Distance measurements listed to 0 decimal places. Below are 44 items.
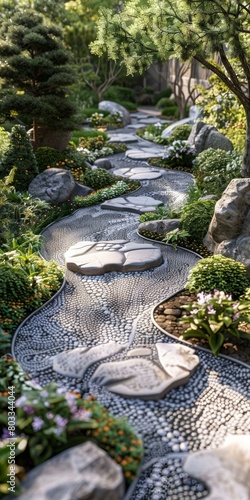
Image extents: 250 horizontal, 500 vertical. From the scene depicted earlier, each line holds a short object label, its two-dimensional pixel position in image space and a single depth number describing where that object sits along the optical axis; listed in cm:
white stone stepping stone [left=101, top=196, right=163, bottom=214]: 1147
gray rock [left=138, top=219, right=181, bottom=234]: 977
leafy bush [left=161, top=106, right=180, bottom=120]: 2644
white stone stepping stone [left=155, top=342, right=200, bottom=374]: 575
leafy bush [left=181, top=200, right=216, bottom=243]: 928
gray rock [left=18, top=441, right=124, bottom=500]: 354
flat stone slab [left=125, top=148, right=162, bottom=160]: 1664
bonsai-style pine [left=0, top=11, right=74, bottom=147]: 1329
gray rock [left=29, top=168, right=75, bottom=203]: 1187
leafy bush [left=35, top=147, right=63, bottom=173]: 1377
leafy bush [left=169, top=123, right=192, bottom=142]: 1794
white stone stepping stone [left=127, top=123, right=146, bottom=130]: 2288
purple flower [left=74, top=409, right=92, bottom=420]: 447
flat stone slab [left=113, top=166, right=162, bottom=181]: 1421
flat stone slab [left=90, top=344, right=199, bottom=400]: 531
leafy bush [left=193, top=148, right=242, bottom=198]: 1165
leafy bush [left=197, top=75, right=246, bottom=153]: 1571
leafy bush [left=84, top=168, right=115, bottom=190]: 1335
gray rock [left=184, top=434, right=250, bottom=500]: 405
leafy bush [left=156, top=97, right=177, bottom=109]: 2852
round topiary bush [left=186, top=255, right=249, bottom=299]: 719
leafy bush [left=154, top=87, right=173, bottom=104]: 3158
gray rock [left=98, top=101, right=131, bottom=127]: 2383
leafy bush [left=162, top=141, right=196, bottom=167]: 1514
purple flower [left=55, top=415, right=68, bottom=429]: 427
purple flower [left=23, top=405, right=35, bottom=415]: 441
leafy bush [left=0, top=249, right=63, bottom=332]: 681
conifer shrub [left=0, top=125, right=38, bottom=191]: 1237
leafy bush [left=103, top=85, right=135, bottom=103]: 2968
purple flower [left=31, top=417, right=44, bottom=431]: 424
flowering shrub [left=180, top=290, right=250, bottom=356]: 612
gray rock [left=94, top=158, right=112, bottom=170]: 1534
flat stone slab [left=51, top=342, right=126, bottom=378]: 568
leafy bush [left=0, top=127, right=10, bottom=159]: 1057
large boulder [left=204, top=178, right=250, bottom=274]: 813
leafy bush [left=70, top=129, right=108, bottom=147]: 1903
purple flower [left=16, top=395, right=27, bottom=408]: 443
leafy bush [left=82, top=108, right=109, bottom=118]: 2438
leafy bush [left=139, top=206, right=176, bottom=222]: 1043
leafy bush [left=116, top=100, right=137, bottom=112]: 2914
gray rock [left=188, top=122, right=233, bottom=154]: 1497
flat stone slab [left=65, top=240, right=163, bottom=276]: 829
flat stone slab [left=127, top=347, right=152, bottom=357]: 603
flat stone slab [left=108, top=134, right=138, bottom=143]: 1945
